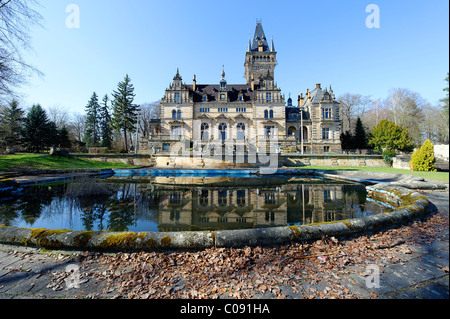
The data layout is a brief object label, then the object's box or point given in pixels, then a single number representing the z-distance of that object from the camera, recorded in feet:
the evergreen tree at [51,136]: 107.14
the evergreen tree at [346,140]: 124.59
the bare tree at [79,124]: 183.42
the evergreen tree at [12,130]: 90.99
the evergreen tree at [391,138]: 91.81
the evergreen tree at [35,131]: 102.27
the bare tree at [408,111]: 124.36
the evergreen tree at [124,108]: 132.36
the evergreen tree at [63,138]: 118.11
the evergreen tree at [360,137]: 116.26
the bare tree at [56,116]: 162.47
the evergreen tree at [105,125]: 144.56
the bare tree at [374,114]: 148.01
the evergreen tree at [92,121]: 149.79
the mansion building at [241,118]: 122.11
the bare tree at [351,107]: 163.22
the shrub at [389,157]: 84.43
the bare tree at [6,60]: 32.09
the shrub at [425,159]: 54.39
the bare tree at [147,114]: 176.45
